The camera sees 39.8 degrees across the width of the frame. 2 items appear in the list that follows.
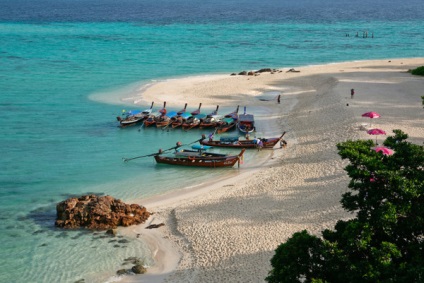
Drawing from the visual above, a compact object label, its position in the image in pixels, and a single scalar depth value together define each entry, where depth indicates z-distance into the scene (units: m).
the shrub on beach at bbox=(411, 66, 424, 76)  72.06
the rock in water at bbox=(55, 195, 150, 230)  32.88
